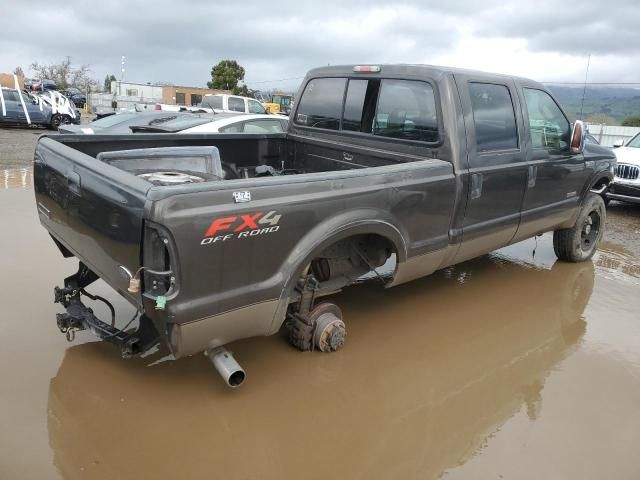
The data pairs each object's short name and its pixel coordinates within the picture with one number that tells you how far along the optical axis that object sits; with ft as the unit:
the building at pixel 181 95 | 112.64
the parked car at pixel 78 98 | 121.49
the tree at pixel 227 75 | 138.72
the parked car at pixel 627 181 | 28.73
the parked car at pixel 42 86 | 104.69
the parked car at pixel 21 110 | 62.64
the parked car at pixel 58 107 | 65.82
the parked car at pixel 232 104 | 55.31
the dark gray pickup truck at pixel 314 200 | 8.38
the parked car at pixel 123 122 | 31.04
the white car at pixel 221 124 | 27.81
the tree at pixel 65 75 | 180.75
